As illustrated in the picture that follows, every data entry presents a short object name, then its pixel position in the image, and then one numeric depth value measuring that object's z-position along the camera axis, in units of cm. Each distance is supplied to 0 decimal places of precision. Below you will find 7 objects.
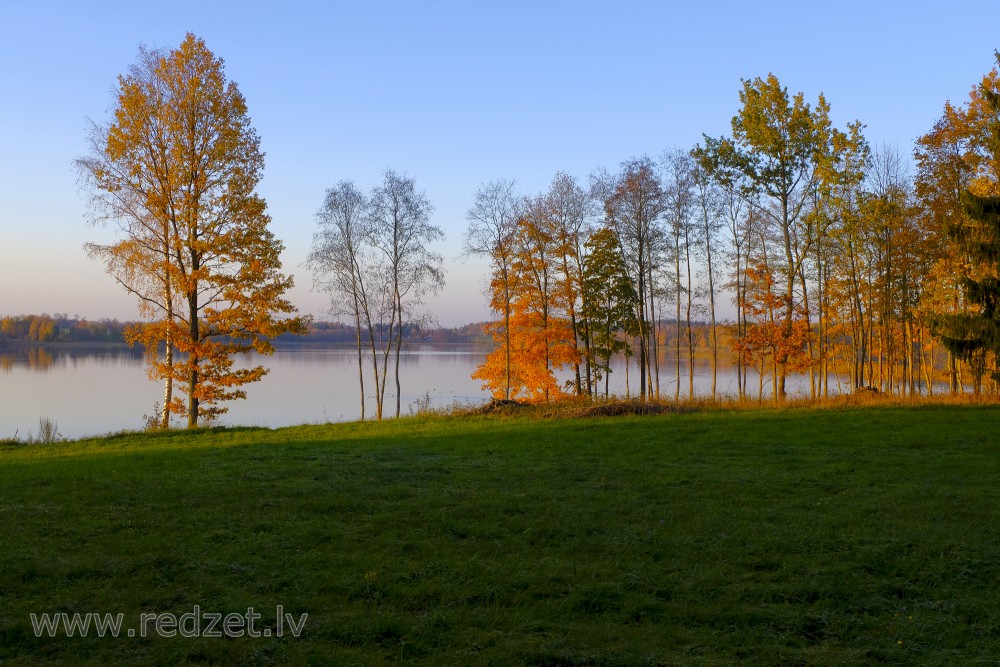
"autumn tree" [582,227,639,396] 2897
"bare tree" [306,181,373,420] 2872
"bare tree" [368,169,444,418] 2841
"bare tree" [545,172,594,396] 2834
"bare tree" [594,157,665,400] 2673
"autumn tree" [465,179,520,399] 2691
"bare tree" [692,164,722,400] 2966
